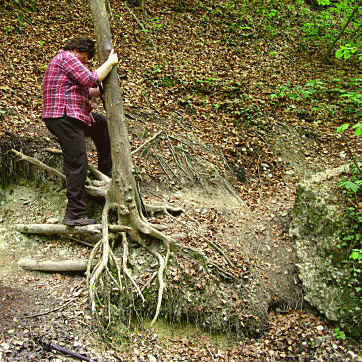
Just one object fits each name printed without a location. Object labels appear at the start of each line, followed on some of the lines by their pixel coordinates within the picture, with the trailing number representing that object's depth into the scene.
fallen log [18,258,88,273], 4.98
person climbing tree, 4.40
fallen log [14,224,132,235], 5.10
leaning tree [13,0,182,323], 4.47
